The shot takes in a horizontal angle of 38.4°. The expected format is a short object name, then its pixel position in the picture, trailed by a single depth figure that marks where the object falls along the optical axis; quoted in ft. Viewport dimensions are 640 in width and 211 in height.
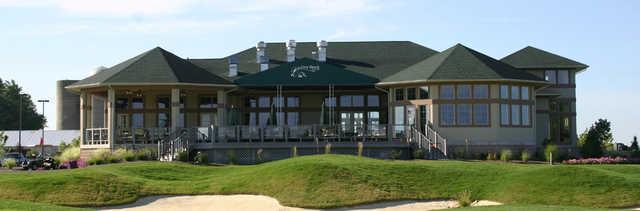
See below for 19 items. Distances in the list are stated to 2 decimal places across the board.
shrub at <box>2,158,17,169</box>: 155.63
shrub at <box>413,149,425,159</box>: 139.33
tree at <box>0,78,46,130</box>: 366.43
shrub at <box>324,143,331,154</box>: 142.00
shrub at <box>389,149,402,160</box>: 141.38
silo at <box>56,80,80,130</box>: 291.17
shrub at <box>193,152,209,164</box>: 137.09
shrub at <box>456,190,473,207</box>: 85.97
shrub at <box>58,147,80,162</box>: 148.73
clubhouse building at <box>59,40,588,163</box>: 146.82
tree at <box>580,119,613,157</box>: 158.92
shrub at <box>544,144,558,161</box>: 143.95
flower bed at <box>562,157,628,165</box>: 138.10
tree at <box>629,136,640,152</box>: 183.56
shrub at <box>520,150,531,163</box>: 141.18
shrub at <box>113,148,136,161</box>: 137.59
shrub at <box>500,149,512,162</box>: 140.56
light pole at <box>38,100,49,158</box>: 257.96
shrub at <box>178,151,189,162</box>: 138.05
